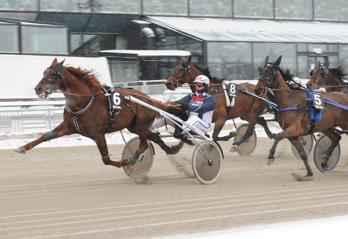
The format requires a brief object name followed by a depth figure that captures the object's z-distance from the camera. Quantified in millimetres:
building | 32125
